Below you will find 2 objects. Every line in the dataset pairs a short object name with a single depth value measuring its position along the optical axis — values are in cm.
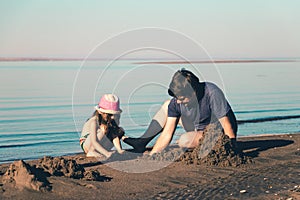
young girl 927
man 895
